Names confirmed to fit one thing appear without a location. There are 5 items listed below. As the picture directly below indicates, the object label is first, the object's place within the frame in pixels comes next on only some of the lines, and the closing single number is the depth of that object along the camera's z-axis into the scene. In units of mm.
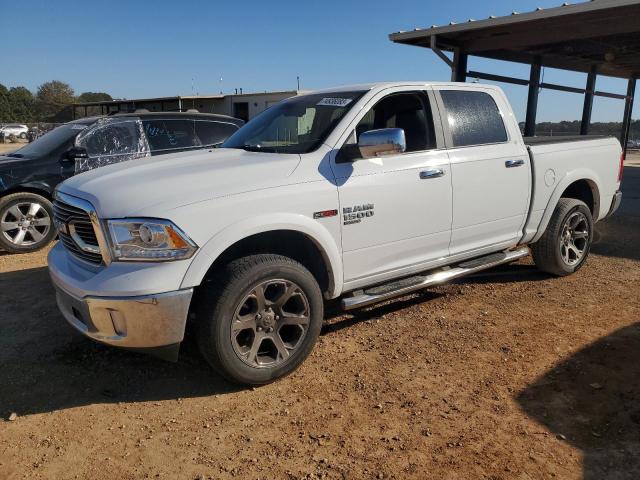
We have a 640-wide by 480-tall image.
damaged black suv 6676
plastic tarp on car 6984
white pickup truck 2924
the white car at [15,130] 45509
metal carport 9273
